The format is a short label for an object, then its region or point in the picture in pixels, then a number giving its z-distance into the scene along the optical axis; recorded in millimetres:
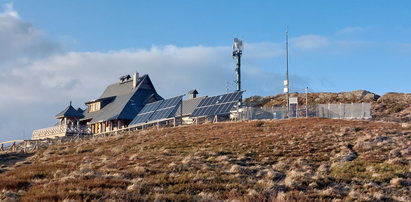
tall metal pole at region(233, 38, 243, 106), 74562
